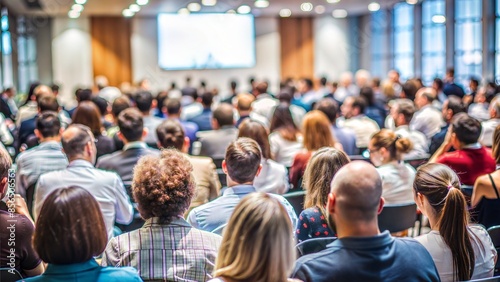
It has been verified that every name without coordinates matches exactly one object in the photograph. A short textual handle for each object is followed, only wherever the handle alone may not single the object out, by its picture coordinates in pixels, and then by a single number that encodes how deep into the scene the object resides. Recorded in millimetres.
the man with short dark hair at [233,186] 3535
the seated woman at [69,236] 2197
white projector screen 17828
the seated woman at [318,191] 3258
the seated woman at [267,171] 5023
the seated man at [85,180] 4402
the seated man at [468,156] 5066
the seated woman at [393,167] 4828
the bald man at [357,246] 2295
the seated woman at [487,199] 4207
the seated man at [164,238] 2732
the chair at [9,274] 2773
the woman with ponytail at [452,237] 2883
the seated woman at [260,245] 2064
